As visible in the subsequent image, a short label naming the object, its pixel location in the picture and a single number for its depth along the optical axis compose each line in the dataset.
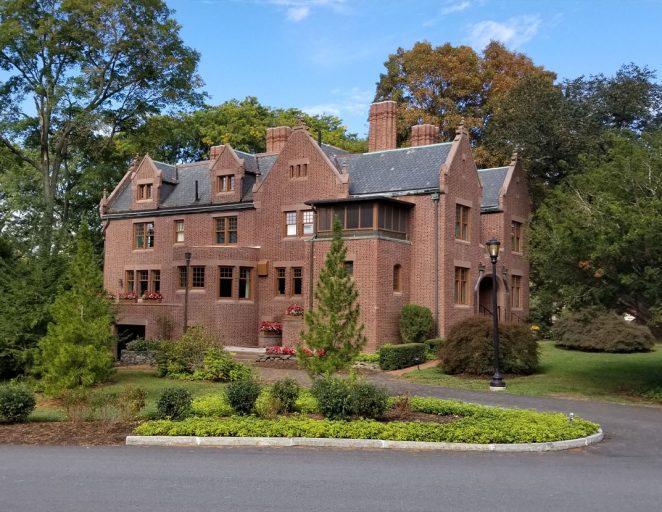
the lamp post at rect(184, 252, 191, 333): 36.12
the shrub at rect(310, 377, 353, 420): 13.98
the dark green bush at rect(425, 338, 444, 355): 30.08
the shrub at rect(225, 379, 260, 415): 14.70
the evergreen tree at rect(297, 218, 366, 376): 15.57
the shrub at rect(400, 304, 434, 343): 31.09
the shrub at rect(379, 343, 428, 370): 27.52
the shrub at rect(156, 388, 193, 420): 14.08
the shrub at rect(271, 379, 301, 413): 14.94
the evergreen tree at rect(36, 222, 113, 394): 18.80
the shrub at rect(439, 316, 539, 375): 24.81
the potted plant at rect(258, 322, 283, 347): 34.81
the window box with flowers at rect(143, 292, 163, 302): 38.31
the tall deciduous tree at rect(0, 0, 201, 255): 37.62
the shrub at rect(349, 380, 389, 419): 14.02
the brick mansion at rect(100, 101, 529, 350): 32.09
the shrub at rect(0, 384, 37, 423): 14.84
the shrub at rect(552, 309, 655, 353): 32.34
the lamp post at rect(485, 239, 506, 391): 21.80
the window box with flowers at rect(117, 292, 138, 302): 39.00
